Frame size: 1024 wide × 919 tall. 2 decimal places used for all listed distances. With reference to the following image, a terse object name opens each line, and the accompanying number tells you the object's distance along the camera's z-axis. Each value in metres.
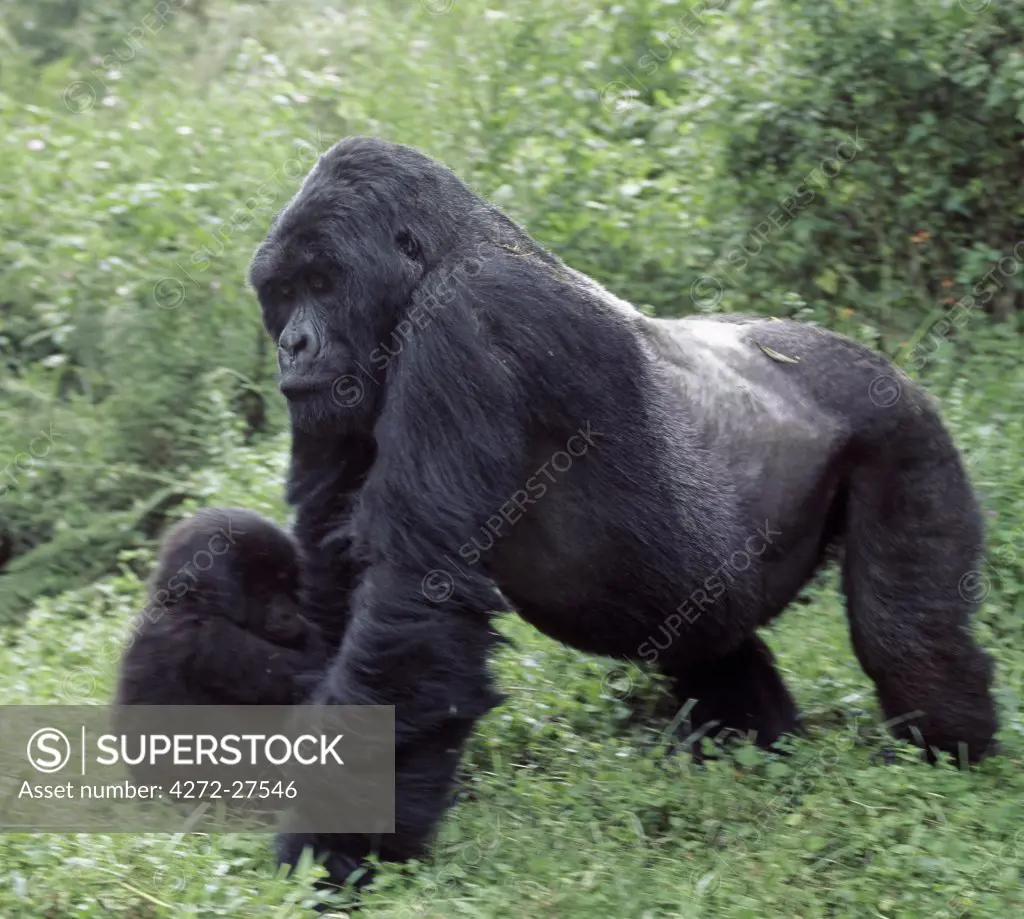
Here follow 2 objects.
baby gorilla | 3.89
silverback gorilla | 3.34
